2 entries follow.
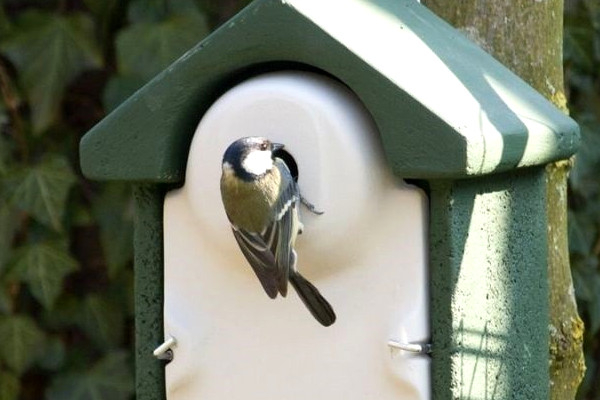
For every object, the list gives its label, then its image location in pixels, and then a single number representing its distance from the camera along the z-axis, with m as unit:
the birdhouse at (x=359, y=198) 3.76
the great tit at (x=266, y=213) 3.72
